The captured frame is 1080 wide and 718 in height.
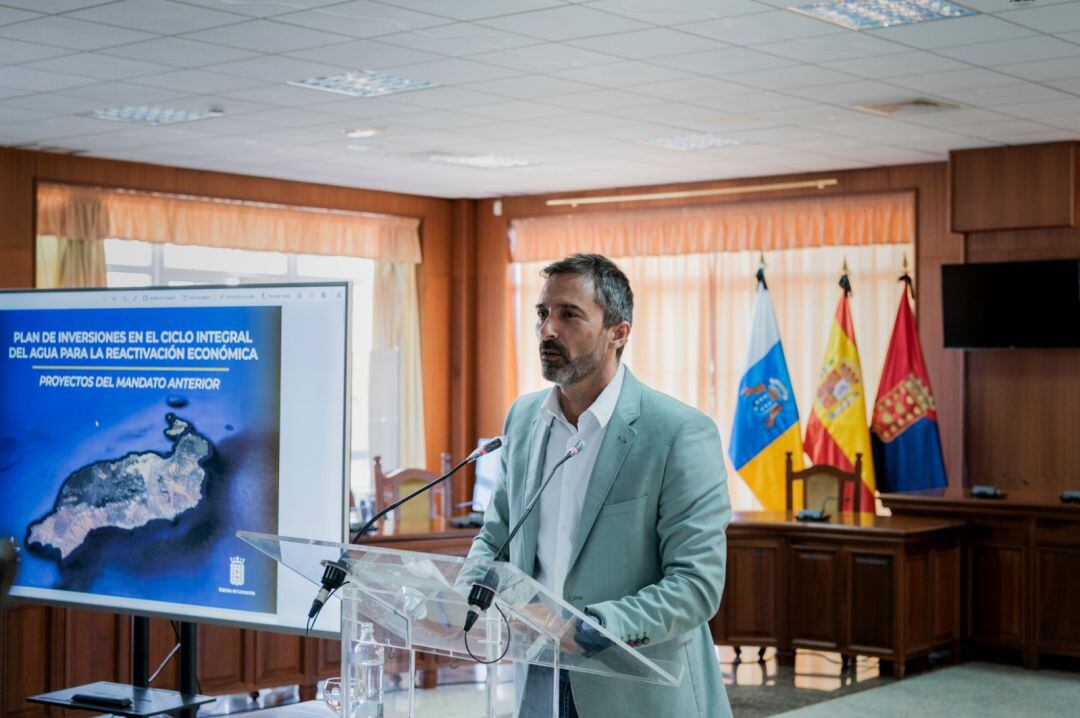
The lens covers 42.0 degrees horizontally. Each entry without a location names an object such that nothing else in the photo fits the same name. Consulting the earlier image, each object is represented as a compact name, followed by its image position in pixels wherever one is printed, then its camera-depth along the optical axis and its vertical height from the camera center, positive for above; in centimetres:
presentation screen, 332 -13
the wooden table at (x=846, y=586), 823 -111
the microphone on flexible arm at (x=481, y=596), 236 -33
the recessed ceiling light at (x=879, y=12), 600 +170
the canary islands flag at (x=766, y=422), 1047 -15
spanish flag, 1017 -5
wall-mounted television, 945 +68
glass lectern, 241 -42
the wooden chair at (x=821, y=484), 930 -55
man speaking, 280 -21
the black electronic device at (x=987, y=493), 891 -57
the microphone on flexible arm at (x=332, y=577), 263 -33
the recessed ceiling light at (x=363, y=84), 762 +173
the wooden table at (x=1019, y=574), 841 -104
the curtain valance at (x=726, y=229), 1066 +142
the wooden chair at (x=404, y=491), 926 -62
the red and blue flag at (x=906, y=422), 993 -13
